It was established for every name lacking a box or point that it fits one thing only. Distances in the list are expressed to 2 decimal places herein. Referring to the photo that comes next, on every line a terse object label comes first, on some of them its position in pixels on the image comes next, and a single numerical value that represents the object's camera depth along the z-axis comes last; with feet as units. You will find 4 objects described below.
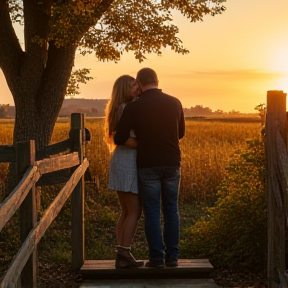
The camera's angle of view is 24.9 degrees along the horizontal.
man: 20.68
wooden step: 21.98
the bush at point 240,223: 25.95
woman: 21.08
